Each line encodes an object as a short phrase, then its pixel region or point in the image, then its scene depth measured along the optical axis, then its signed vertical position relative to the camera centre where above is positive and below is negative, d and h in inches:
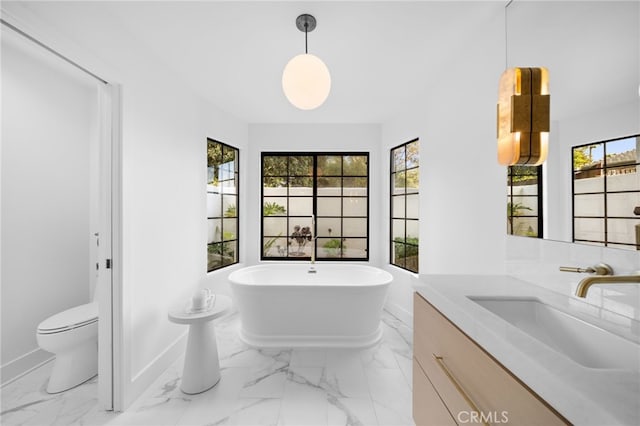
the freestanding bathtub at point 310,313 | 96.4 -36.5
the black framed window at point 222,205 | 125.5 +3.8
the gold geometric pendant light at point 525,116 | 49.9 +18.9
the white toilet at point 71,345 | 70.9 -36.2
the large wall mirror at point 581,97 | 37.8 +18.1
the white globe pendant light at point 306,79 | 61.4 +30.8
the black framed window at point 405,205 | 121.6 +4.1
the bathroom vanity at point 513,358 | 22.1 -15.8
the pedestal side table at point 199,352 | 74.9 -40.1
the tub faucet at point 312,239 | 130.4 -13.4
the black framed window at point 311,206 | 149.3 +3.8
